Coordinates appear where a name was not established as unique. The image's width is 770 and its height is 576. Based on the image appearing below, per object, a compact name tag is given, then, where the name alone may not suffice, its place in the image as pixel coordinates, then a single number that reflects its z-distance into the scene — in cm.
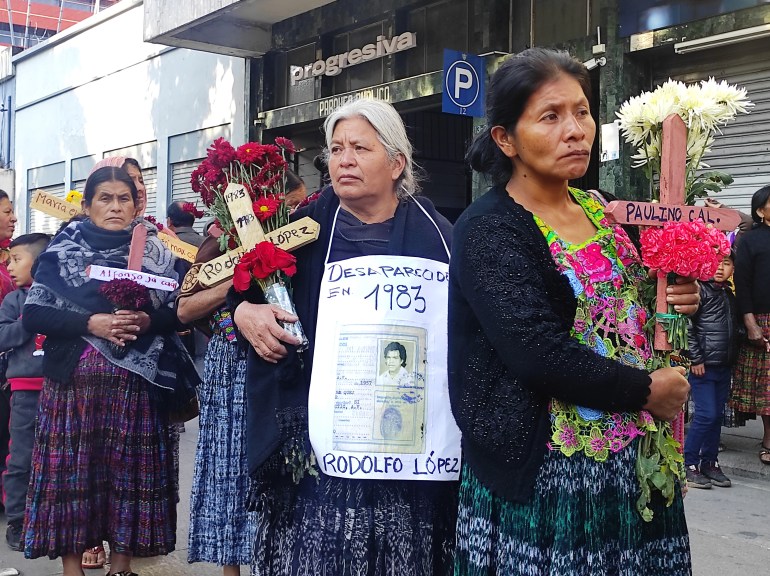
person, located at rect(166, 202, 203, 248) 748
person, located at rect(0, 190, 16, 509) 580
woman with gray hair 249
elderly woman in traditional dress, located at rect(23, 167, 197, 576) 393
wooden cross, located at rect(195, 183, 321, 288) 266
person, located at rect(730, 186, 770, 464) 661
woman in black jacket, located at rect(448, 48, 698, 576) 192
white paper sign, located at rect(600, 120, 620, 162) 887
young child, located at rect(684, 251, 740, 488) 603
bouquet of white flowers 216
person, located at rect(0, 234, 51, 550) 508
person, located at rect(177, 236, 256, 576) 379
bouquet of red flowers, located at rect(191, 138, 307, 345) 261
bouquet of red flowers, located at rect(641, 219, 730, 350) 199
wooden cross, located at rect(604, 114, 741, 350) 205
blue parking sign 937
